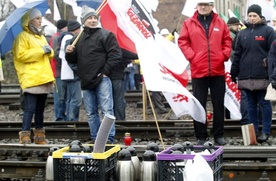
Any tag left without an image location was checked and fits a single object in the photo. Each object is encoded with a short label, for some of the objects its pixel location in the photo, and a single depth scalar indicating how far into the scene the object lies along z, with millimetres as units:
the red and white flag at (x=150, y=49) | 8055
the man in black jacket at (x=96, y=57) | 10508
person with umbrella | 10812
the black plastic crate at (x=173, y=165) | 6191
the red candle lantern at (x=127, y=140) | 10320
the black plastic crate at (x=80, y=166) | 6328
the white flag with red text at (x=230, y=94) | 13477
